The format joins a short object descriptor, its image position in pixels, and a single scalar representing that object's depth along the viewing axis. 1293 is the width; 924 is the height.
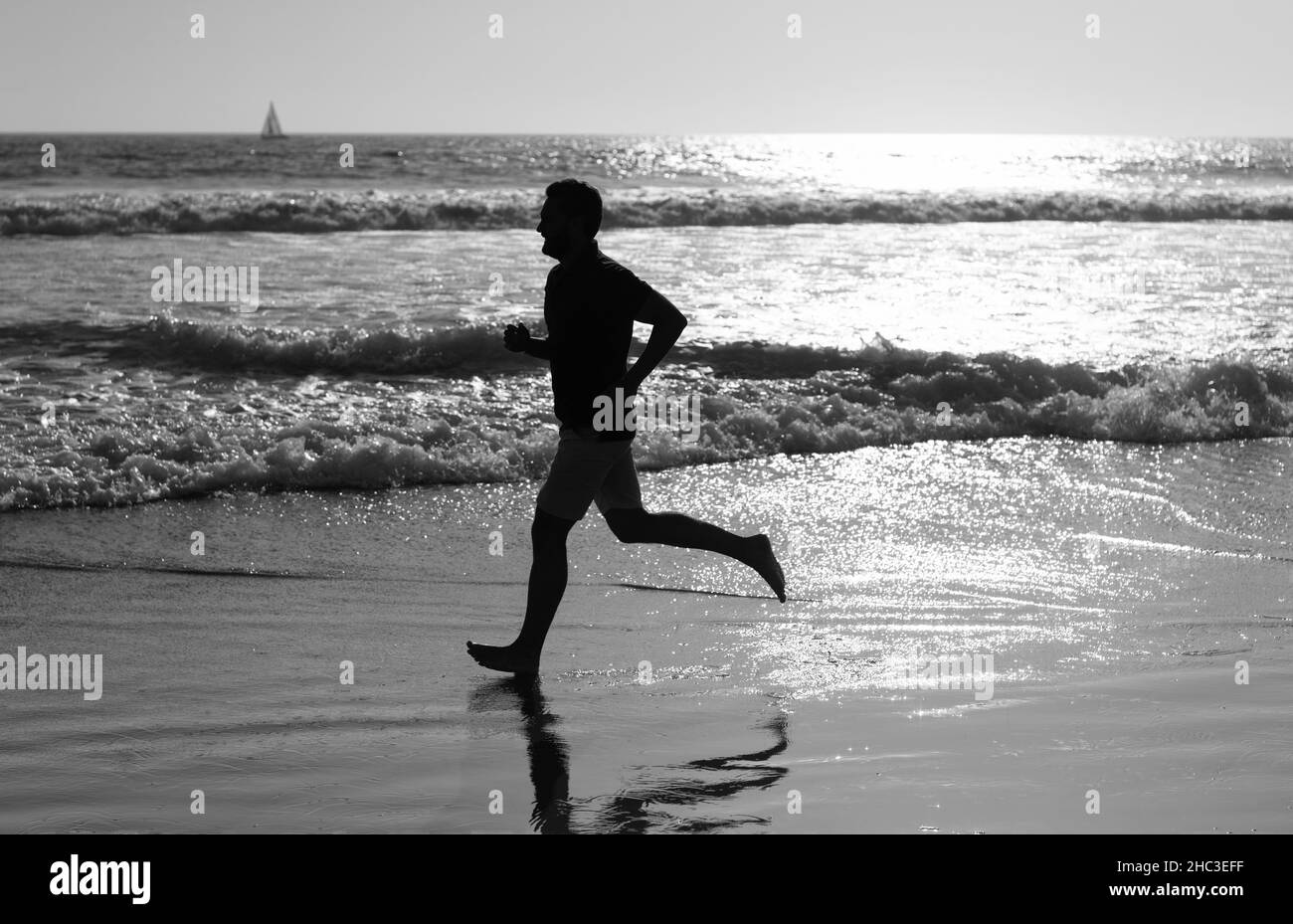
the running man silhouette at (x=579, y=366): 9.28
